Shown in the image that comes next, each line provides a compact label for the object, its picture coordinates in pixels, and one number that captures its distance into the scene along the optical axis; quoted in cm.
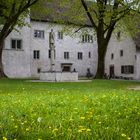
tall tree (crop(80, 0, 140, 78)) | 2900
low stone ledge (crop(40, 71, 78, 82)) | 2775
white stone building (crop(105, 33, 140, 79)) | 4691
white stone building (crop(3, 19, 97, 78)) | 4362
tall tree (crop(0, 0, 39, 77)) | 2612
